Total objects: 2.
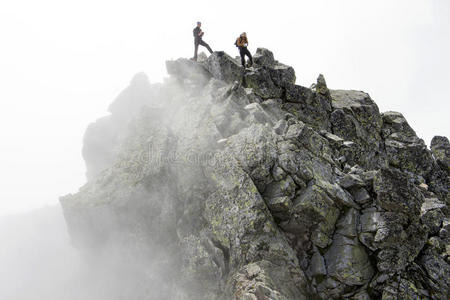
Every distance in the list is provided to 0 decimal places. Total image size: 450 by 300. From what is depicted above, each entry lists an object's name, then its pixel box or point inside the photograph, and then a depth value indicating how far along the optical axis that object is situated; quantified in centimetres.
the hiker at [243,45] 2941
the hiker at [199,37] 3100
